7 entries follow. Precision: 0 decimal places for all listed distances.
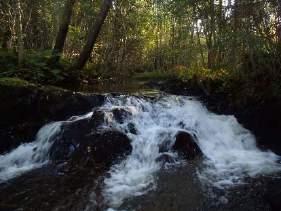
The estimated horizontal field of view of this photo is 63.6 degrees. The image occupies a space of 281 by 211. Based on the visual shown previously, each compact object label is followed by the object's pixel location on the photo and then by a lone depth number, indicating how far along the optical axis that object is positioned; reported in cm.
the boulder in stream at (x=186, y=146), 480
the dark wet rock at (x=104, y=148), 460
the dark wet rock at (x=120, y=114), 545
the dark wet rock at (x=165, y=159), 462
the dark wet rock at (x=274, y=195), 321
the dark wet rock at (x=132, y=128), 534
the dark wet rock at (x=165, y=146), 491
